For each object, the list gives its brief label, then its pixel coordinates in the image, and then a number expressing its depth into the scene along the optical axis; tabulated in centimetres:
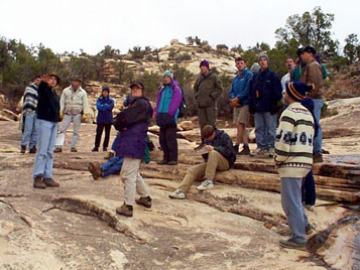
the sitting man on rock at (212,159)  568
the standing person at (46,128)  558
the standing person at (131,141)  462
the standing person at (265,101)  641
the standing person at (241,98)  695
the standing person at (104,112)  879
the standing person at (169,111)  644
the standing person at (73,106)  851
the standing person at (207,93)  728
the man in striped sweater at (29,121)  829
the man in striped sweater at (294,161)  405
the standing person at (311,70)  541
